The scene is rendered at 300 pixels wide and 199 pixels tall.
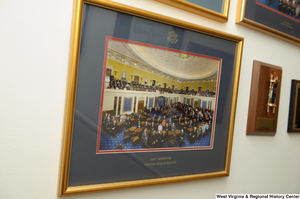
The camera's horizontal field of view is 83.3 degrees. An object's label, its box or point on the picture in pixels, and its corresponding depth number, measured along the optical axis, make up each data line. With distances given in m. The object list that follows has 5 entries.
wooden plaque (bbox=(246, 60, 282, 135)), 0.69
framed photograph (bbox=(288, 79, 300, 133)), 0.78
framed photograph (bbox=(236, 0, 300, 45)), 0.63
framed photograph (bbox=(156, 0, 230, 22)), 0.53
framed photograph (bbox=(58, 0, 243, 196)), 0.45
